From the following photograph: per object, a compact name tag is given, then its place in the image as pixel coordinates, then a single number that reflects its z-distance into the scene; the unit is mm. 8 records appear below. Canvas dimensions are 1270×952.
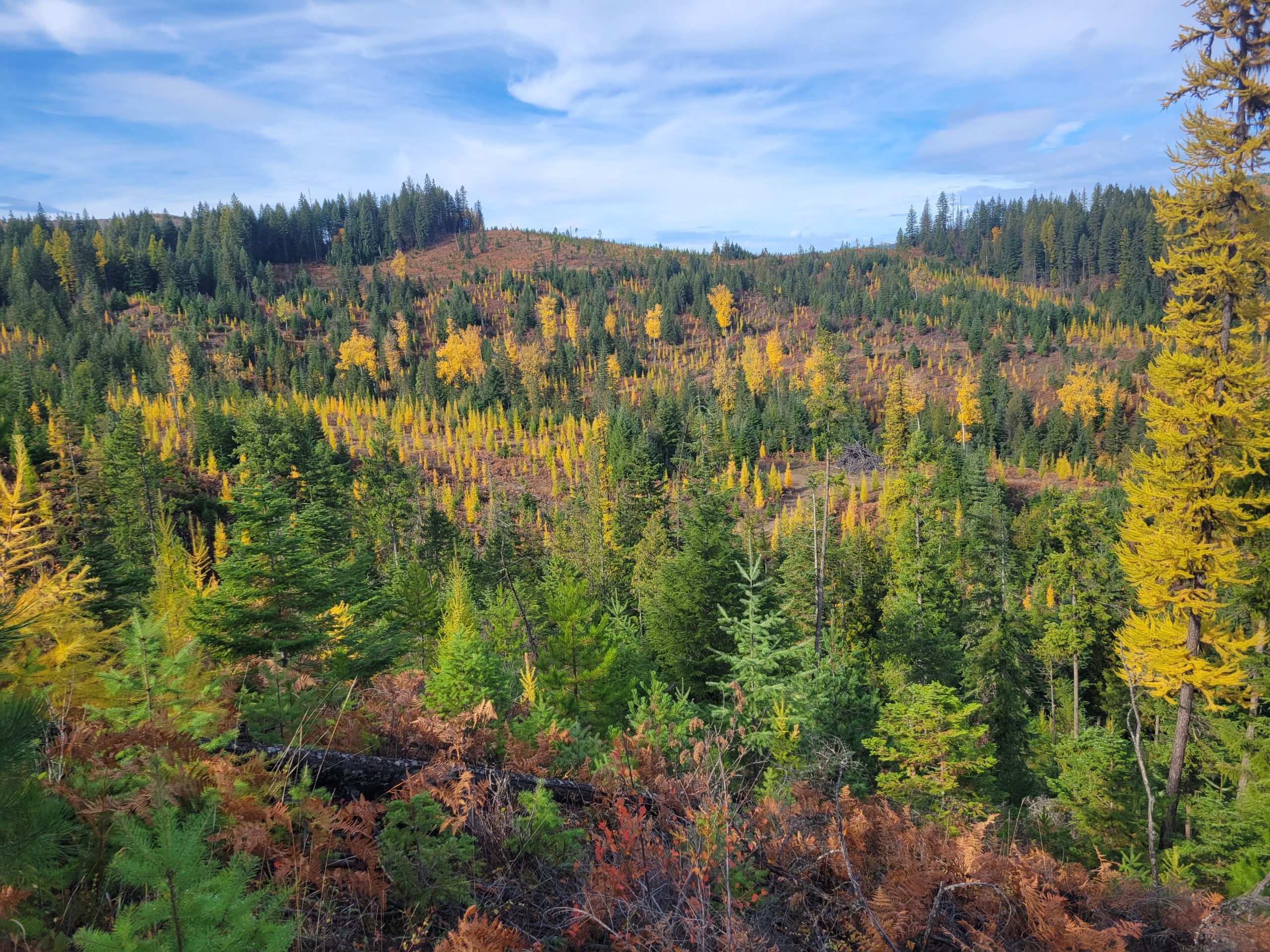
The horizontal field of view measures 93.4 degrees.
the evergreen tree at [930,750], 10938
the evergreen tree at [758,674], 11297
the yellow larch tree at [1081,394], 88812
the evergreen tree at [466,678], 8609
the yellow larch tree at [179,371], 88688
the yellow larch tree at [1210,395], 11477
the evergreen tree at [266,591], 8992
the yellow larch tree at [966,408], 82938
